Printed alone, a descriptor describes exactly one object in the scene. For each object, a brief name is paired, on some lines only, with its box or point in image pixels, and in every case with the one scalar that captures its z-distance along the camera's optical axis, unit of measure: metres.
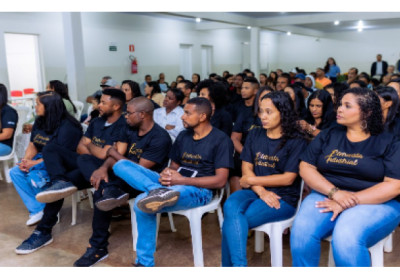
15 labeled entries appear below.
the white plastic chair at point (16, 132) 4.08
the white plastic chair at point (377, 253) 1.85
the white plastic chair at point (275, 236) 2.04
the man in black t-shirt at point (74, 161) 2.65
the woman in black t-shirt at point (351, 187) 1.74
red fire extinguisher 10.15
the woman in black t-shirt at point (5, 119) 3.79
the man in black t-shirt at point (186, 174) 2.13
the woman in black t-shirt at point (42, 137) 2.98
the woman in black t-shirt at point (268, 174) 2.02
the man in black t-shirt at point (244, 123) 2.92
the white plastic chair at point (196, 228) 2.24
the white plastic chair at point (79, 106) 5.79
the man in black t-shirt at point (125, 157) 2.39
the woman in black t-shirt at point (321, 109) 3.02
